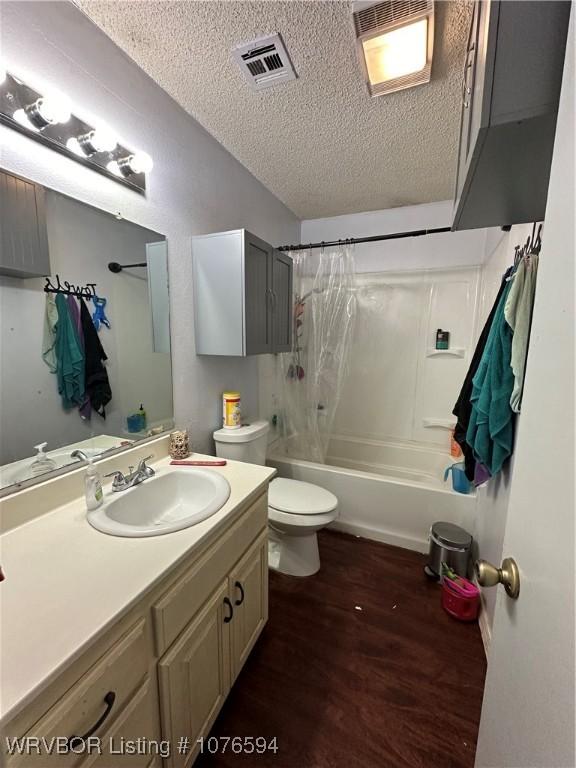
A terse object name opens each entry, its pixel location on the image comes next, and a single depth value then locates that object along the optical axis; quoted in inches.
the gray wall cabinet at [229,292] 60.4
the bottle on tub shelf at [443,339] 98.3
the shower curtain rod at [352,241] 76.8
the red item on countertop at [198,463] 54.2
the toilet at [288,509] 65.8
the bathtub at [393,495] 76.0
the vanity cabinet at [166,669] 22.6
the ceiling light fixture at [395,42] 39.4
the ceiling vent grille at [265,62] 44.5
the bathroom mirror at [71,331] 36.1
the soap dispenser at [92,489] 39.4
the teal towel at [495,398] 47.0
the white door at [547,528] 16.1
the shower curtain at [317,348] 88.4
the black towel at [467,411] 55.7
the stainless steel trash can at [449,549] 67.3
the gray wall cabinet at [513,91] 22.0
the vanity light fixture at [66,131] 35.0
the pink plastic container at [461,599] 59.6
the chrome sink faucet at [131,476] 44.6
